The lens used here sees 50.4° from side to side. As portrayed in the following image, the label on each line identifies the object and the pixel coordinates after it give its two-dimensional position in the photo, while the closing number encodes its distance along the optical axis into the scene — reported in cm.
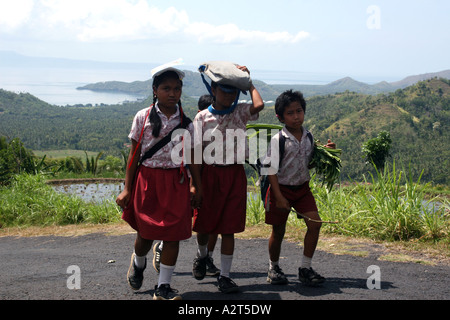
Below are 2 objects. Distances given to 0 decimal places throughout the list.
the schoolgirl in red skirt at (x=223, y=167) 371
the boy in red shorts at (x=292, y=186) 379
